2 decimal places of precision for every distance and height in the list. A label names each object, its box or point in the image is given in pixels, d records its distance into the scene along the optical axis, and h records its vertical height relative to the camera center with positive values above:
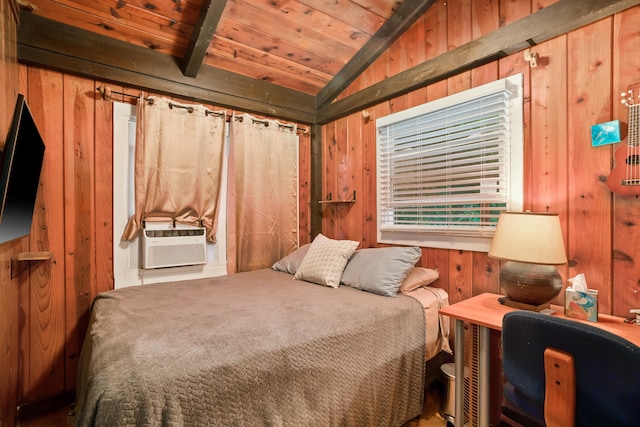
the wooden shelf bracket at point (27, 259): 1.89 -0.29
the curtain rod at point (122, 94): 2.22 +0.87
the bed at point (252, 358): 1.01 -0.58
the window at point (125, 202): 2.32 +0.07
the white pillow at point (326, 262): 2.28 -0.40
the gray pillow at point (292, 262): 2.70 -0.45
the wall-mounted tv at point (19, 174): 1.17 +0.17
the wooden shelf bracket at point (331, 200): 2.98 +0.10
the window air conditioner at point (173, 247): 2.38 -0.29
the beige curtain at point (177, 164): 2.36 +0.39
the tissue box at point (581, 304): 1.39 -0.44
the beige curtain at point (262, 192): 2.86 +0.19
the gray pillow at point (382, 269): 2.03 -0.41
